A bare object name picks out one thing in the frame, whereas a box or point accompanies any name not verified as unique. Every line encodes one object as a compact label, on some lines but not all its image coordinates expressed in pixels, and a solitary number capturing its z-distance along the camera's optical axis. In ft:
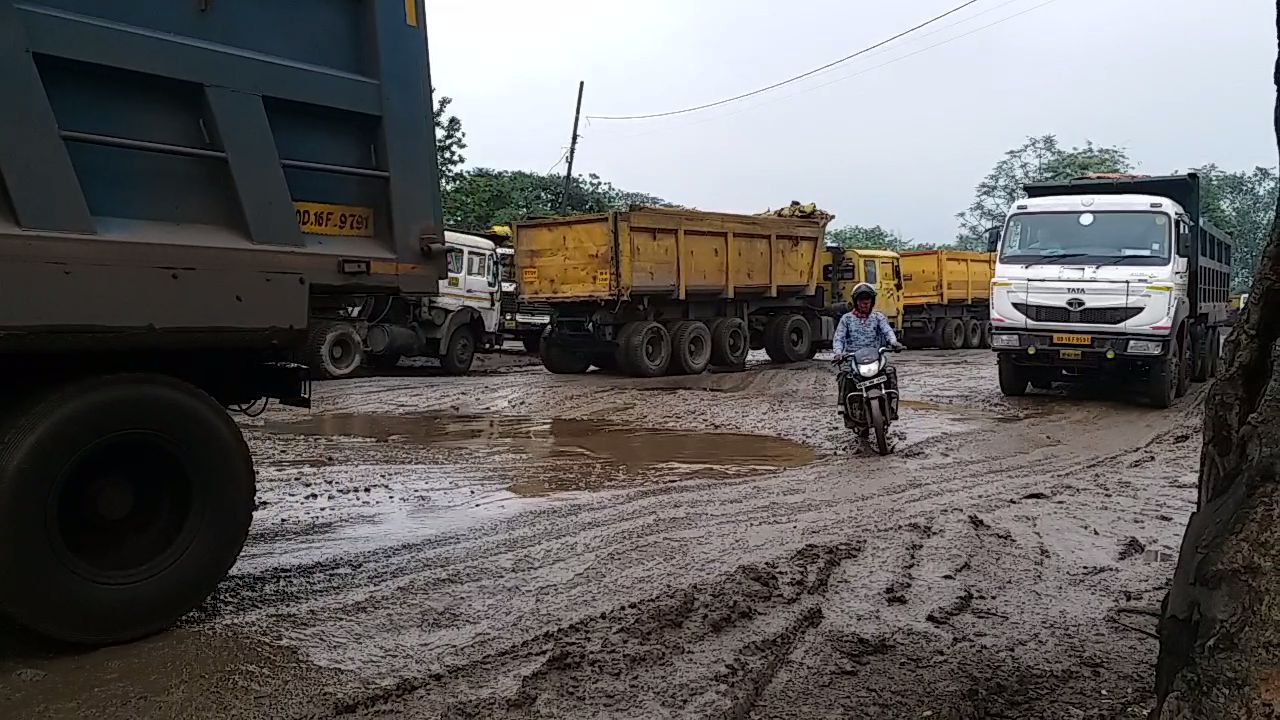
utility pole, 98.48
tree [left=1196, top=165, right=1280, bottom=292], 130.21
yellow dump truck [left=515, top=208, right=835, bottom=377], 51.90
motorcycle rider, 28.50
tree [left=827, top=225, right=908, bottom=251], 177.17
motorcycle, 27.91
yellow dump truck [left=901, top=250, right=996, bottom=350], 87.04
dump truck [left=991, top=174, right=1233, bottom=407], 35.91
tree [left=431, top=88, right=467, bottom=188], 95.81
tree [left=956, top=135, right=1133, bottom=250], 143.43
